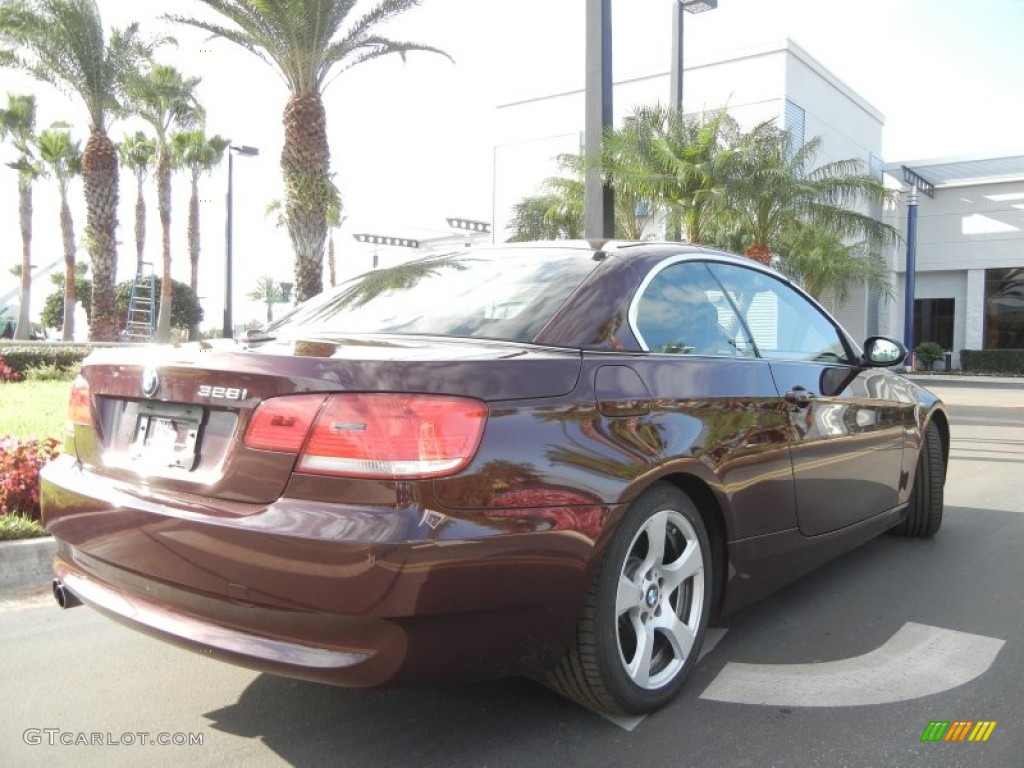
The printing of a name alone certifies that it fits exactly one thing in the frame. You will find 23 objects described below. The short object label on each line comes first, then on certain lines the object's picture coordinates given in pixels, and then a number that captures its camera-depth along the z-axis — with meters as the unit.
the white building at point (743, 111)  30.73
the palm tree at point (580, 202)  18.09
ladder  31.30
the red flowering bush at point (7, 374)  15.15
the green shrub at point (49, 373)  15.84
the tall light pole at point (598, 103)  9.20
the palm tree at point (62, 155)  35.50
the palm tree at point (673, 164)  16.86
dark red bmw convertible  2.30
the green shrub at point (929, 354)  35.75
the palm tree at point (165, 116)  25.91
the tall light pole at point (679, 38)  12.73
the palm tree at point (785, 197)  17.80
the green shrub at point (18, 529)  4.79
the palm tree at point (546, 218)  22.59
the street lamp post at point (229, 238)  20.42
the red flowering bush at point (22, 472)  5.24
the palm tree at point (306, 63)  13.11
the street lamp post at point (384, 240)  48.53
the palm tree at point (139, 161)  38.03
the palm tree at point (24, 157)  34.22
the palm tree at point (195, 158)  36.88
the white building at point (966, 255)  35.16
